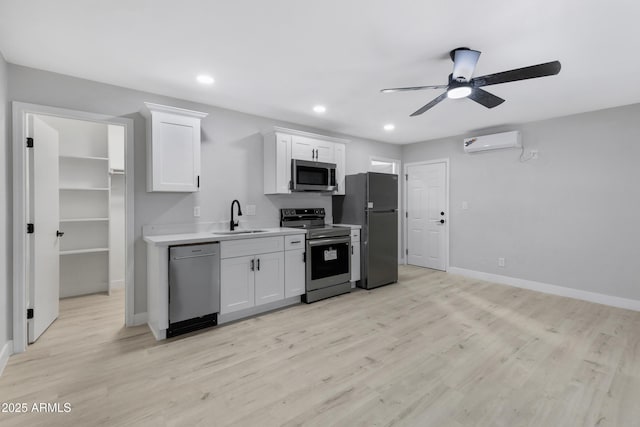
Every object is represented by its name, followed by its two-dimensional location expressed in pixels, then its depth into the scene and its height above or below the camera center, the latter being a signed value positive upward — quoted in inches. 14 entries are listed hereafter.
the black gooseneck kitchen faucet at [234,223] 145.8 -6.4
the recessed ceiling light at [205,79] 111.6 +49.6
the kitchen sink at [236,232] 137.5 -10.4
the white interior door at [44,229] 106.1 -7.3
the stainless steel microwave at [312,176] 156.4 +18.7
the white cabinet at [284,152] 153.0 +30.5
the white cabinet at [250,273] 122.2 -27.0
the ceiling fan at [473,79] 80.8 +39.3
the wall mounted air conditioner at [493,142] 171.8 +41.2
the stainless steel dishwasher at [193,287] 110.3 -29.2
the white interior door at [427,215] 215.6 -3.8
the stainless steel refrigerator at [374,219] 171.6 -5.1
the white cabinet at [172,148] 118.0 +25.0
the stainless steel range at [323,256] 149.4 -23.8
